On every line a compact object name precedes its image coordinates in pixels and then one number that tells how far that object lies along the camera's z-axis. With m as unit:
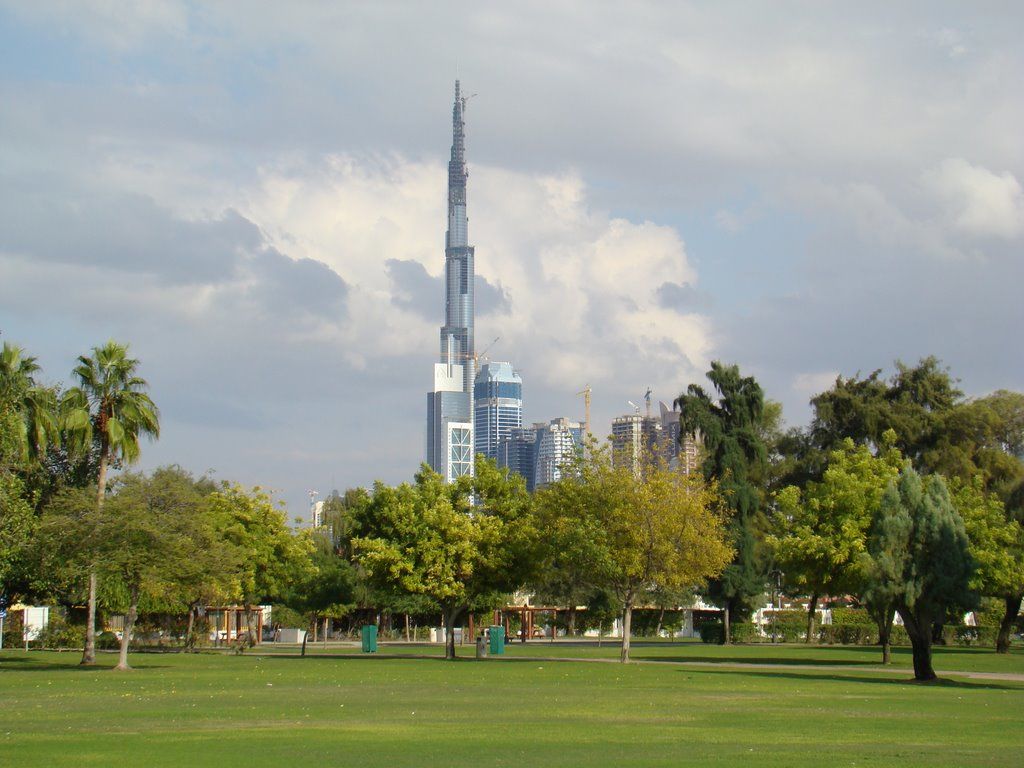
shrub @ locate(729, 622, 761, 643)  78.50
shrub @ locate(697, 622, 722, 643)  79.94
